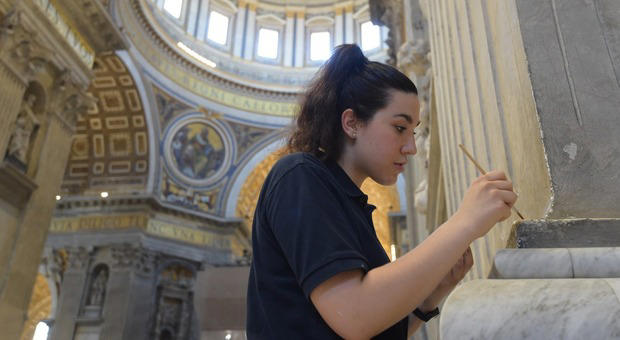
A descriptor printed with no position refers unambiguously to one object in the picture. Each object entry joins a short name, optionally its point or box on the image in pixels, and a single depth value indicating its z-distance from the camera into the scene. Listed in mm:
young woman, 859
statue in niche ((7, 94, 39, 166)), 7398
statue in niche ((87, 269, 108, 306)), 14805
